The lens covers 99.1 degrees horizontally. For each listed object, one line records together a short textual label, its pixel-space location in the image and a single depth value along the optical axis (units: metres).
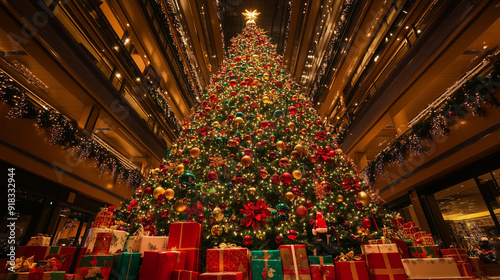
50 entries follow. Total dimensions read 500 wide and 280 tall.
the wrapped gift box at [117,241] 2.11
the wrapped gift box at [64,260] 2.17
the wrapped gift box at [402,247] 2.60
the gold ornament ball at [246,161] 3.26
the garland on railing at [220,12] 12.22
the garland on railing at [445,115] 4.81
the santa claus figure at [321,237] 2.82
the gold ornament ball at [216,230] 2.87
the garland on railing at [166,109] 10.61
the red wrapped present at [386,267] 2.03
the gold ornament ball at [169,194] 3.11
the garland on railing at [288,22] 11.63
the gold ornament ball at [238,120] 3.89
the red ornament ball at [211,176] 3.19
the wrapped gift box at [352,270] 2.15
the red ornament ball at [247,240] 2.82
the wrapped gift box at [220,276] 1.88
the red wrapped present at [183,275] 1.92
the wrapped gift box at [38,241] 2.33
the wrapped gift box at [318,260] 2.39
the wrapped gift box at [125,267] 1.82
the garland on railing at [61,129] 4.81
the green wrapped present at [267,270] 2.10
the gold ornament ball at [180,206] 2.94
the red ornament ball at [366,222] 3.23
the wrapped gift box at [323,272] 2.20
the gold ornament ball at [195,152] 3.58
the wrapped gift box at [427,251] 2.48
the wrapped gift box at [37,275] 1.59
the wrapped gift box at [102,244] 1.95
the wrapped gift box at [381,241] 2.42
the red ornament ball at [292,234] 2.84
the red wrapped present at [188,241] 2.34
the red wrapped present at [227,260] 2.16
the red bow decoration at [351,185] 3.65
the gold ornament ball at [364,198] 3.23
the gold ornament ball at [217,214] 2.92
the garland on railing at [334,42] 9.64
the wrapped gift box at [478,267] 3.82
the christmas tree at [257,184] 3.04
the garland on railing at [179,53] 9.77
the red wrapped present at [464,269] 3.03
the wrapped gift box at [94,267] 1.75
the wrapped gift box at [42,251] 2.19
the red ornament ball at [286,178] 3.20
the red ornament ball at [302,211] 2.91
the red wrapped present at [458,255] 3.17
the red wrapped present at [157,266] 1.88
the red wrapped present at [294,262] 2.19
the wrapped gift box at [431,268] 1.92
